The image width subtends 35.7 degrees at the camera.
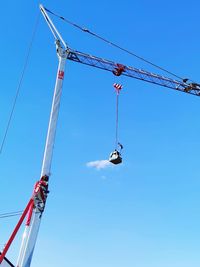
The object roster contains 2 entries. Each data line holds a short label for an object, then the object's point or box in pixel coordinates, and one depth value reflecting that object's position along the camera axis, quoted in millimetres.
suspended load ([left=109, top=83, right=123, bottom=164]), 29564
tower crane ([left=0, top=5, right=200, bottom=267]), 23062
